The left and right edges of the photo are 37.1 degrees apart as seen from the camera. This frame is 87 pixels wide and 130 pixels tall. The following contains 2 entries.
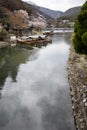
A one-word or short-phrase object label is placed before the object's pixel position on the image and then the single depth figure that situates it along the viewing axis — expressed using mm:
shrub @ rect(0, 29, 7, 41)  24624
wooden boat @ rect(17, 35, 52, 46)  25871
